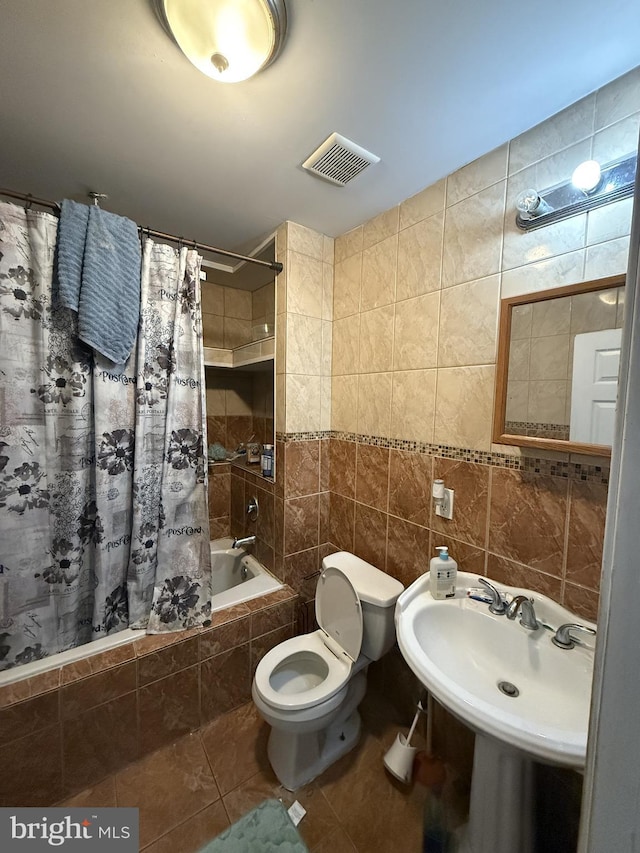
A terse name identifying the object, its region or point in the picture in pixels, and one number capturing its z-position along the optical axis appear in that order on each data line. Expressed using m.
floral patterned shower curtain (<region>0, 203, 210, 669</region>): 1.18
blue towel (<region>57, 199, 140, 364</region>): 1.17
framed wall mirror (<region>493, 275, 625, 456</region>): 0.86
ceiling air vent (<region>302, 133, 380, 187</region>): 1.11
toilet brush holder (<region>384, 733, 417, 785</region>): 1.21
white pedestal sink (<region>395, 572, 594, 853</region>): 0.68
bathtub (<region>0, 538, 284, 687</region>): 1.22
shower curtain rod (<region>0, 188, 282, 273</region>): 1.07
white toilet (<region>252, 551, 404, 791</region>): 1.19
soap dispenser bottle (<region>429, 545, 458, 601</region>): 1.07
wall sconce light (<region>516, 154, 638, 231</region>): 0.85
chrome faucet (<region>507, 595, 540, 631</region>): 0.94
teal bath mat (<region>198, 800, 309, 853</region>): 1.06
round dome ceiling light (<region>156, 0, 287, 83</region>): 0.74
